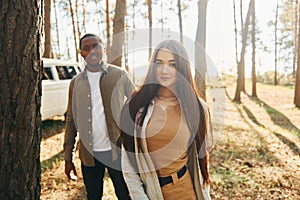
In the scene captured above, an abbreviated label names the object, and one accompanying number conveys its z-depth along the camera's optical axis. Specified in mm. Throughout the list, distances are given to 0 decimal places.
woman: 1893
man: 2662
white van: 7703
